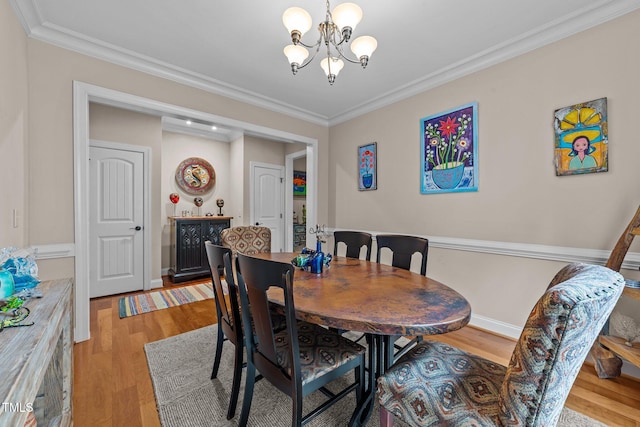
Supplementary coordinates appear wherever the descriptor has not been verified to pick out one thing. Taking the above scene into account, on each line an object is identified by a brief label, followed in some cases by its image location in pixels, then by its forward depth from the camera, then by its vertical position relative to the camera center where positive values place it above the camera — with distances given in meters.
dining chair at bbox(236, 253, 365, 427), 1.10 -0.66
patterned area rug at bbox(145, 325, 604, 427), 1.45 -1.12
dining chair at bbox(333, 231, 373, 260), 2.41 -0.28
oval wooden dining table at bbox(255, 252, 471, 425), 1.03 -0.41
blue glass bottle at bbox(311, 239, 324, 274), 1.76 -0.34
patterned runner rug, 3.04 -1.09
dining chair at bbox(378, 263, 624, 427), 0.75 -0.56
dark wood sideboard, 4.13 -0.50
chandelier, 1.50 +1.07
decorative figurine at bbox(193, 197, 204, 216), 4.79 +0.16
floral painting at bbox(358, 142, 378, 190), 3.57 +0.60
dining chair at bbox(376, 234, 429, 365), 1.96 -0.28
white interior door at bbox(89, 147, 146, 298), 3.42 -0.13
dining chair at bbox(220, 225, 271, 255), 2.62 -0.29
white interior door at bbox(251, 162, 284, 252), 4.99 +0.23
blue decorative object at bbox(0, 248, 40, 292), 1.16 -0.25
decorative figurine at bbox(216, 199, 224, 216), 4.95 +0.14
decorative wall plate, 4.72 +0.63
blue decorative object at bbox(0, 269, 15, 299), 1.05 -0.29
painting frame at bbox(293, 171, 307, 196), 6.20 +0.64
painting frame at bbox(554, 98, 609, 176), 1.94 +0.54
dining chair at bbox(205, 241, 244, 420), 1.42 -0.55
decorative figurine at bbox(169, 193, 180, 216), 4.50 +0.21
